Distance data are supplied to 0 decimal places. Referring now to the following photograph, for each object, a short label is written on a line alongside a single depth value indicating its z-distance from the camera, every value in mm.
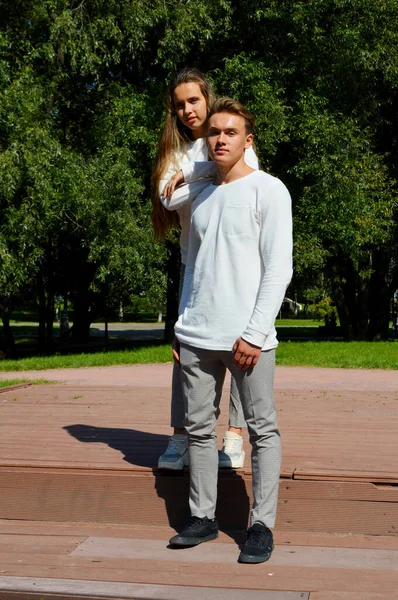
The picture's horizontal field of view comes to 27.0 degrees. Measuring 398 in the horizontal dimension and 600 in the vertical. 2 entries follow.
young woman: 4208
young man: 3715
